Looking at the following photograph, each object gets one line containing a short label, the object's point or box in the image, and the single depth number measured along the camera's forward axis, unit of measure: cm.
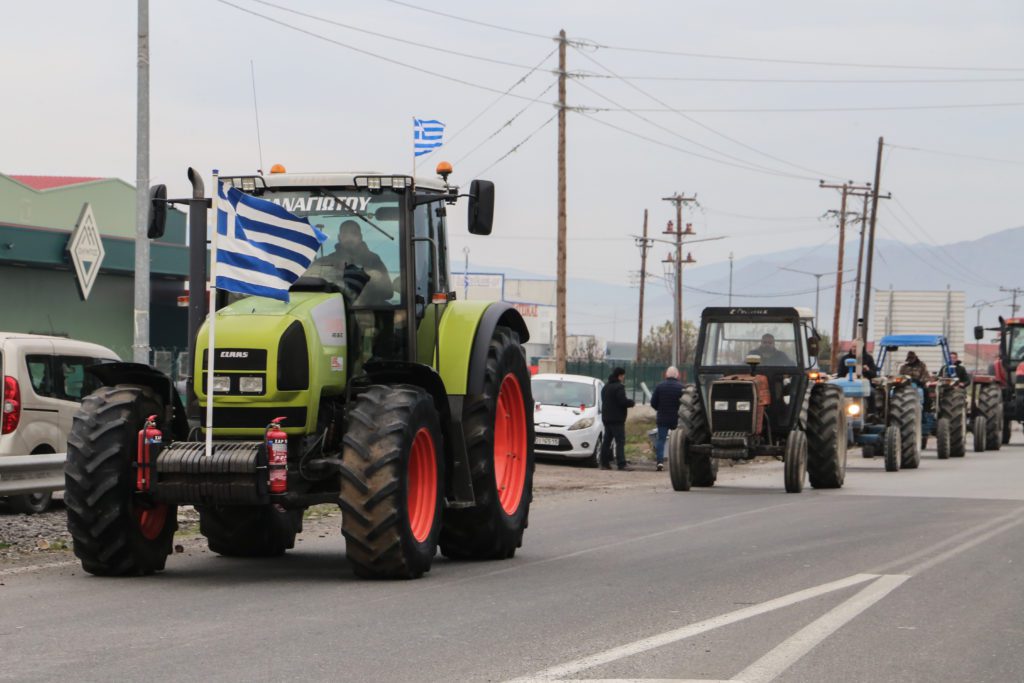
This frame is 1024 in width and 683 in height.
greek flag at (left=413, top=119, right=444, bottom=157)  2863
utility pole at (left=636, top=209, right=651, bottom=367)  8639
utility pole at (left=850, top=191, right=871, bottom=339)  6400
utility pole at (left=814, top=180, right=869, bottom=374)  7031
